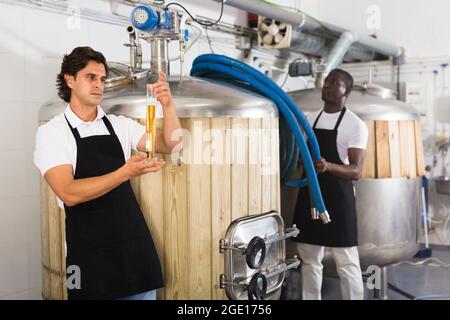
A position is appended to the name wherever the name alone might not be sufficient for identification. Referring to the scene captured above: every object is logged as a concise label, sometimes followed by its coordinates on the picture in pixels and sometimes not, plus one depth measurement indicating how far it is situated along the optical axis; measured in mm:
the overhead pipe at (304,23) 2520
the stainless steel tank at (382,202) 2574
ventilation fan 3104
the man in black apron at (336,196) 2186
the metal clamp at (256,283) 1679
